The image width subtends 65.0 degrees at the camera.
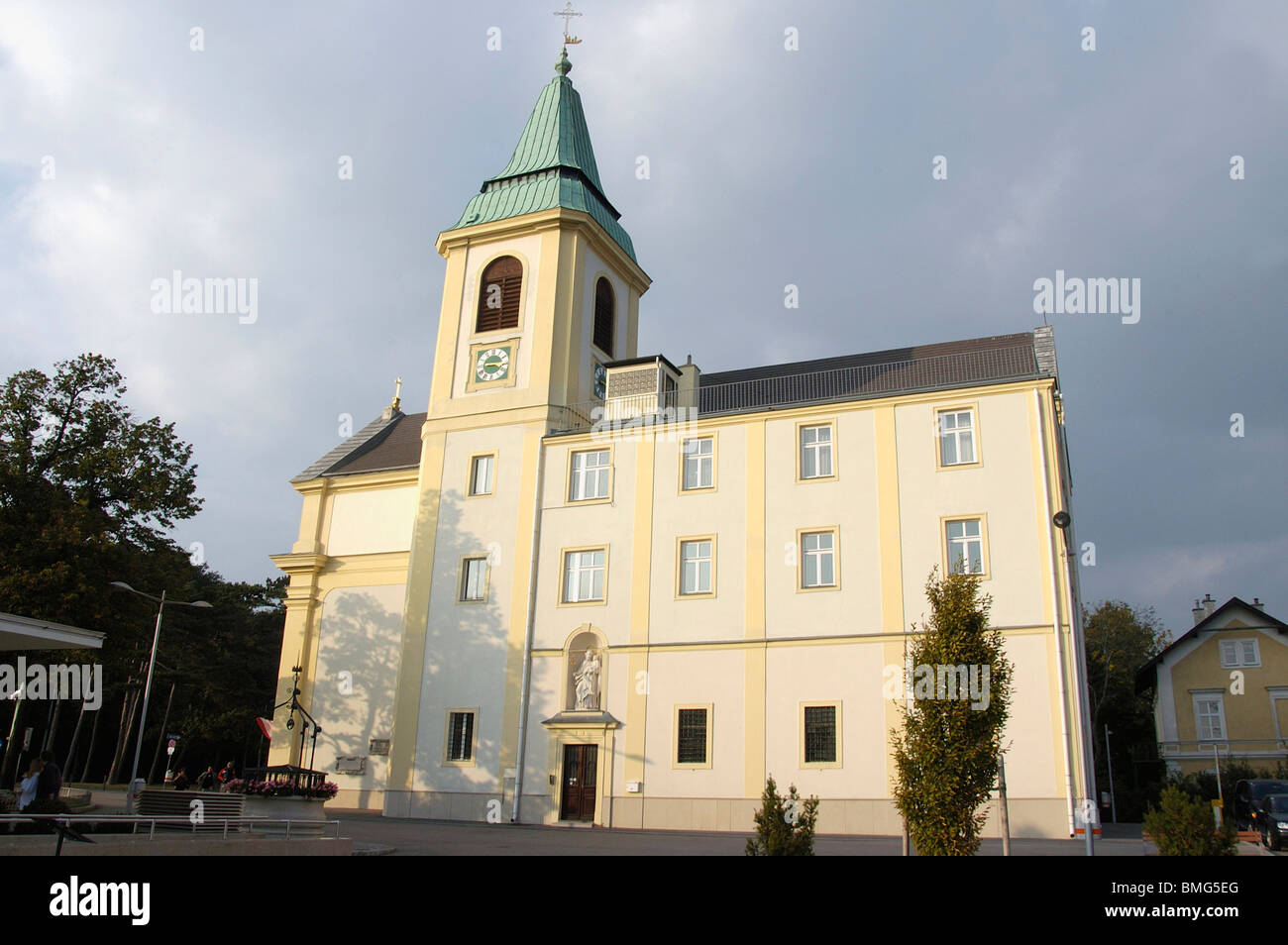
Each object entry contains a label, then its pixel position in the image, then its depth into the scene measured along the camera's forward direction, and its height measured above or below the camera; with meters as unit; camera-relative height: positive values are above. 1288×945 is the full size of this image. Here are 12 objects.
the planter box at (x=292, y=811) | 19.59 -1.07
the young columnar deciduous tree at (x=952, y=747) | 15.33 +0.53
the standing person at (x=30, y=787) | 17.64 -0.67
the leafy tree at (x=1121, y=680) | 62.09 +6.61
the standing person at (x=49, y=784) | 17.84 -0.60
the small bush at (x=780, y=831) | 13.16 -0.71
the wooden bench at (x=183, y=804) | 20.59 -1.03
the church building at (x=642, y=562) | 28.31 +6.40
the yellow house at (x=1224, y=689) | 49.66 +4.97
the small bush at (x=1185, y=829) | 11.16 -0.41
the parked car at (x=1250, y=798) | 28.36 -0.15
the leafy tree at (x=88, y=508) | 30.83 +7.72
